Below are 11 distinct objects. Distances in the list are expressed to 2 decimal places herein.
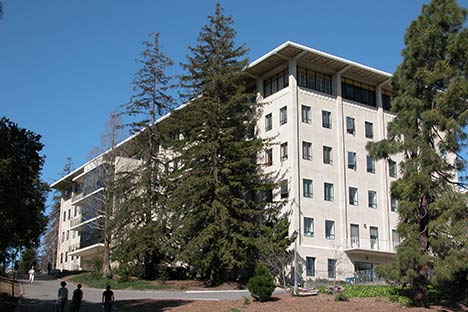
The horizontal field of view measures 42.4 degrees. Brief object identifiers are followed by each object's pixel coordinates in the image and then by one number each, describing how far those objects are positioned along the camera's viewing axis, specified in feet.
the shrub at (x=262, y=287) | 92.02
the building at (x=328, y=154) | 145.69
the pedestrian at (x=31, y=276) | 146.95
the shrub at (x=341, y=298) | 93.27
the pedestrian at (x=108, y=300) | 74.64
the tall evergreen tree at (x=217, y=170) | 128.47
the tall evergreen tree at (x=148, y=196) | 139.74
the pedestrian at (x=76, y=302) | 71.36
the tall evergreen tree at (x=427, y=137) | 86.07
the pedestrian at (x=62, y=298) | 73.00
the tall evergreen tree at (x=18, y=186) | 69.67
